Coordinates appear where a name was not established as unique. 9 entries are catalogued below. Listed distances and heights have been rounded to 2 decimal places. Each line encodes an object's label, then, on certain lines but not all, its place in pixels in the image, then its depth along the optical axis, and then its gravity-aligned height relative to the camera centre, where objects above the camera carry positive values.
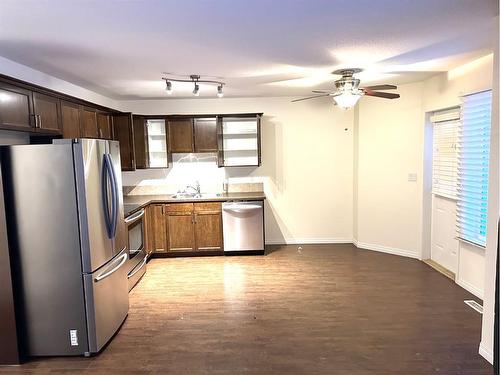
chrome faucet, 5.58 -0.42
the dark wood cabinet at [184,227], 5.04 -0.97
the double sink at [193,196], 5.22 -0.54
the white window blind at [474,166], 3.49 -0.14
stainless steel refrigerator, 2.57 -0.59
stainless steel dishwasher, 5.00 -0.97
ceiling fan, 3.66 +0.71
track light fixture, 3.87 +0.95
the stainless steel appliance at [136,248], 3.96 -1.06
